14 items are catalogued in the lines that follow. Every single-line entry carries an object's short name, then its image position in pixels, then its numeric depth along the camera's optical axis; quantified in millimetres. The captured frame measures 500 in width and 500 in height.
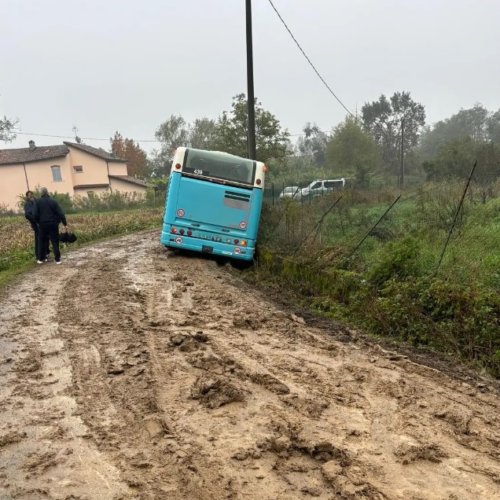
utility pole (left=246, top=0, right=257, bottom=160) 15781
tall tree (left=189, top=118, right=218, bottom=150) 75625
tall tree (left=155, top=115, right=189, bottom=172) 76250
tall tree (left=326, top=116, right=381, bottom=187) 48053
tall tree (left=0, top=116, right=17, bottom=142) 39625
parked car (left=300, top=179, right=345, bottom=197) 18272
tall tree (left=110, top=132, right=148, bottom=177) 73312
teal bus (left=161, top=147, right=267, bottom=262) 12133
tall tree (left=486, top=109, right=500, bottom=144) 75000
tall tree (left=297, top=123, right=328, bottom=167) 78500
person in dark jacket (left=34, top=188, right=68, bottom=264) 11423
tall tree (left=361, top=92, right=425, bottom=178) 73562
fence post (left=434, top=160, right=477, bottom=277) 7264
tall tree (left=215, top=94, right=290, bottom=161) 31484
